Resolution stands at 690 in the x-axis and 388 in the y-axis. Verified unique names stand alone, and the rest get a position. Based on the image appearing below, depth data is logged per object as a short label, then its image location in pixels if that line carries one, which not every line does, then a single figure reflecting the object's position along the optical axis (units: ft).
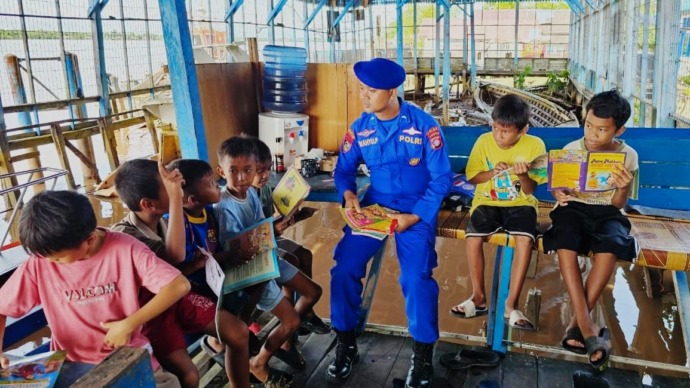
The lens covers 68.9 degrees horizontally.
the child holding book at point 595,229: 7.80
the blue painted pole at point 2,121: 25.16
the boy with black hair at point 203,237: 6.81
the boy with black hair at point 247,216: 7.69
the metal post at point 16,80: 27.89
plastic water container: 14.64
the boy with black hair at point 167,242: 6.10
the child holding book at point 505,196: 8.54
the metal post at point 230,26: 44.55
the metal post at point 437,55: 53.27
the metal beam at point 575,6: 59.72
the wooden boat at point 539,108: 37.40
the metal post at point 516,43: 70.16
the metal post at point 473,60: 60.17
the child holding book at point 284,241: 8.14
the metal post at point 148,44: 38.41
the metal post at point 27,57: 28.22
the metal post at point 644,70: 25.13
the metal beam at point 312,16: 52.56
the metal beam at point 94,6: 33.12
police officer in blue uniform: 8.09
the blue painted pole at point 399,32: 42.63
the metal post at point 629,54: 29.48
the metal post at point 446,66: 42.68
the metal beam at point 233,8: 42.04
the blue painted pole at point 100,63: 33.91
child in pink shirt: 5.36
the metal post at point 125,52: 36.42
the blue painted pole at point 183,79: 8.99
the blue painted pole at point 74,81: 32.24
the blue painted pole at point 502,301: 8.59
